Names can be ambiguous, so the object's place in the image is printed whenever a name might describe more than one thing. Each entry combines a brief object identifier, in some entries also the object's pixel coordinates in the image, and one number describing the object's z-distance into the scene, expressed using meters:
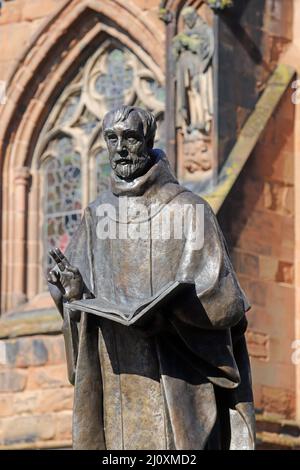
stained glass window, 21.97
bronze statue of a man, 8.35
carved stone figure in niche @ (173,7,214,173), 19.31
